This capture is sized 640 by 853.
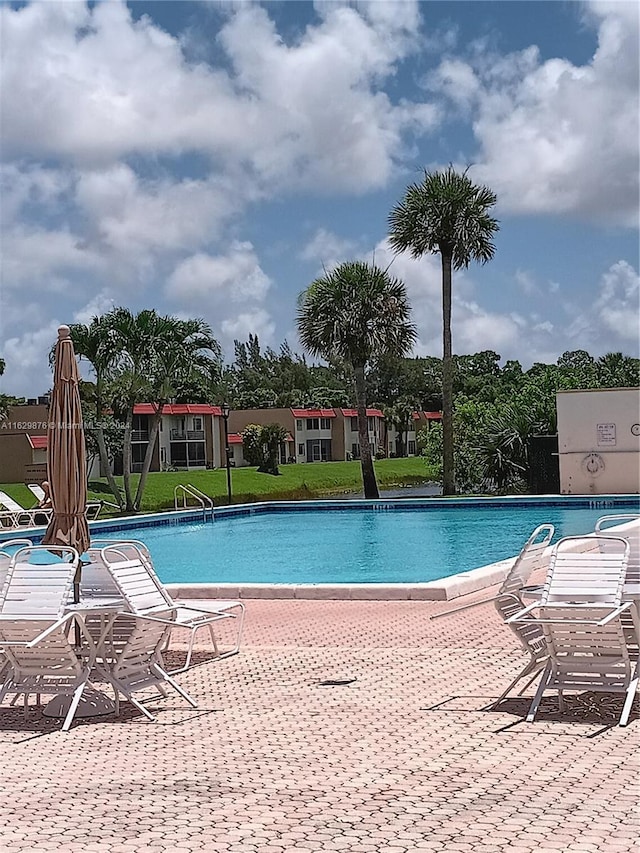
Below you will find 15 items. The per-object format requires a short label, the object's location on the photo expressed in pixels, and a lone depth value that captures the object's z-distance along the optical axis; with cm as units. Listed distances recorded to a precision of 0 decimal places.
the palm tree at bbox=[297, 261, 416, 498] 3144
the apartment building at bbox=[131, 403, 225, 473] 5847
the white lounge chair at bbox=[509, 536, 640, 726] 640
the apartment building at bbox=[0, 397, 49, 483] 4962
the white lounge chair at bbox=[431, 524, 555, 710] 677
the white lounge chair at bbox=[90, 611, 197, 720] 699
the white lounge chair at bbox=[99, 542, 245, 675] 742
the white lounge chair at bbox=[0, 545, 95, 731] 680
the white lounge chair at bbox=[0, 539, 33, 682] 762
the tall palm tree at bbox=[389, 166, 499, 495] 3109
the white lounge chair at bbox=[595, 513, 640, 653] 690
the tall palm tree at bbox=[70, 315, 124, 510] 2966
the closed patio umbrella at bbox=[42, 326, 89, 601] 907
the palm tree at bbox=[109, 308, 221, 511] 3009
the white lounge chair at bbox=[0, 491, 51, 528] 2297
